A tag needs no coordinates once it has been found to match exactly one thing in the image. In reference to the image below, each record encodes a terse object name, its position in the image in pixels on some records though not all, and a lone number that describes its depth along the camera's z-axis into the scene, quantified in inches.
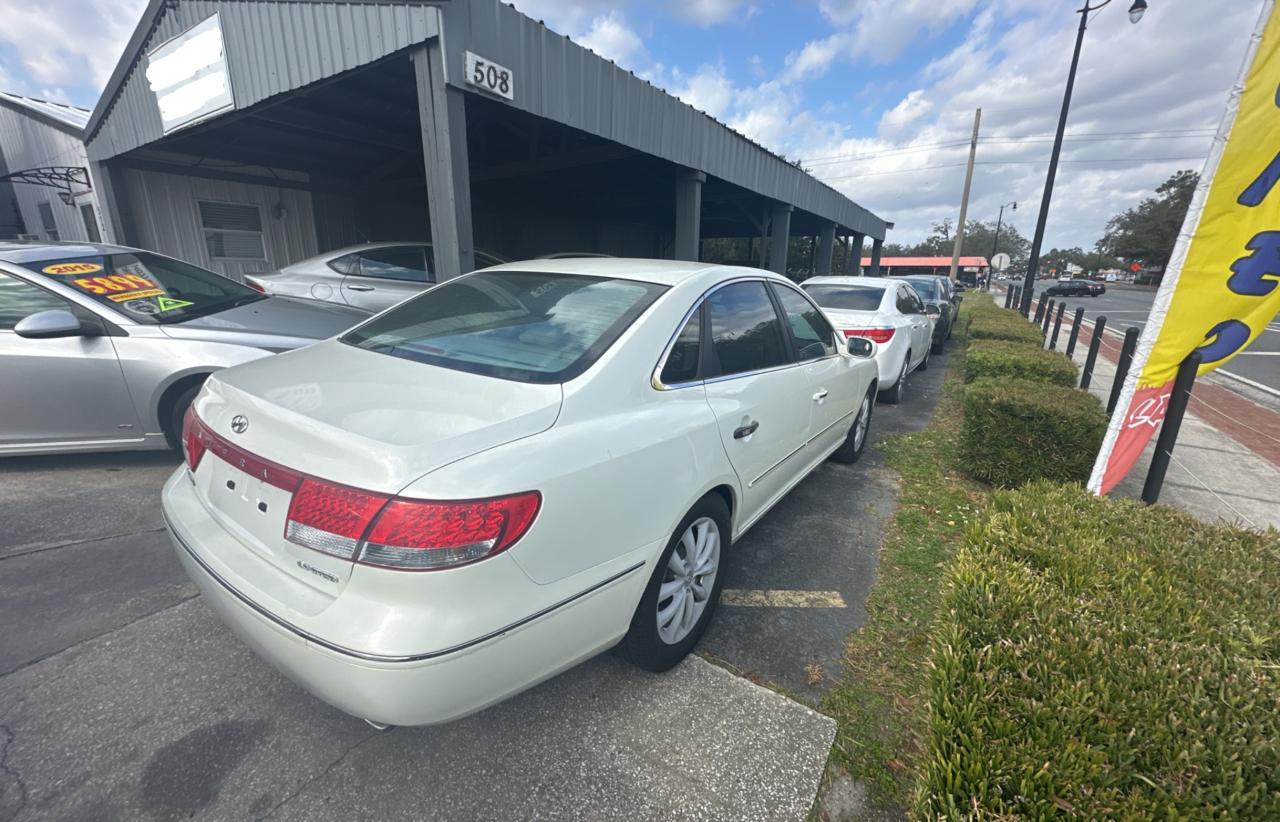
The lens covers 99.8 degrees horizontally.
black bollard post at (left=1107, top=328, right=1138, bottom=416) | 155.3
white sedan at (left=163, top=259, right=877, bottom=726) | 53.0
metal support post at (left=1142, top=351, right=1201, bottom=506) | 103.6
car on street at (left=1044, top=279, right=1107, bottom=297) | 1665.8
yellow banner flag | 83.6
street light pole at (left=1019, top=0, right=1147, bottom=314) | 456.2
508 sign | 179.6
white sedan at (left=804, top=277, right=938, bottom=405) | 239.1
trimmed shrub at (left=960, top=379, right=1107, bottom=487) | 149.1
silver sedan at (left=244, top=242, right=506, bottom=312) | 237.3
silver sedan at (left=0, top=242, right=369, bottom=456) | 130.3
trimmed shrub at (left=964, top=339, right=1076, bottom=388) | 202.8
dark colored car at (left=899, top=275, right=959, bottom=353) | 432.5
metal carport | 185.0
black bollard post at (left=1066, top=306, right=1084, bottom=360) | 306.9
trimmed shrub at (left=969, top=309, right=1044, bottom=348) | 301.3
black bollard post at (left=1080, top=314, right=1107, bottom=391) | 230.2
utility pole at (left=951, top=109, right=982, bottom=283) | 1029.8
